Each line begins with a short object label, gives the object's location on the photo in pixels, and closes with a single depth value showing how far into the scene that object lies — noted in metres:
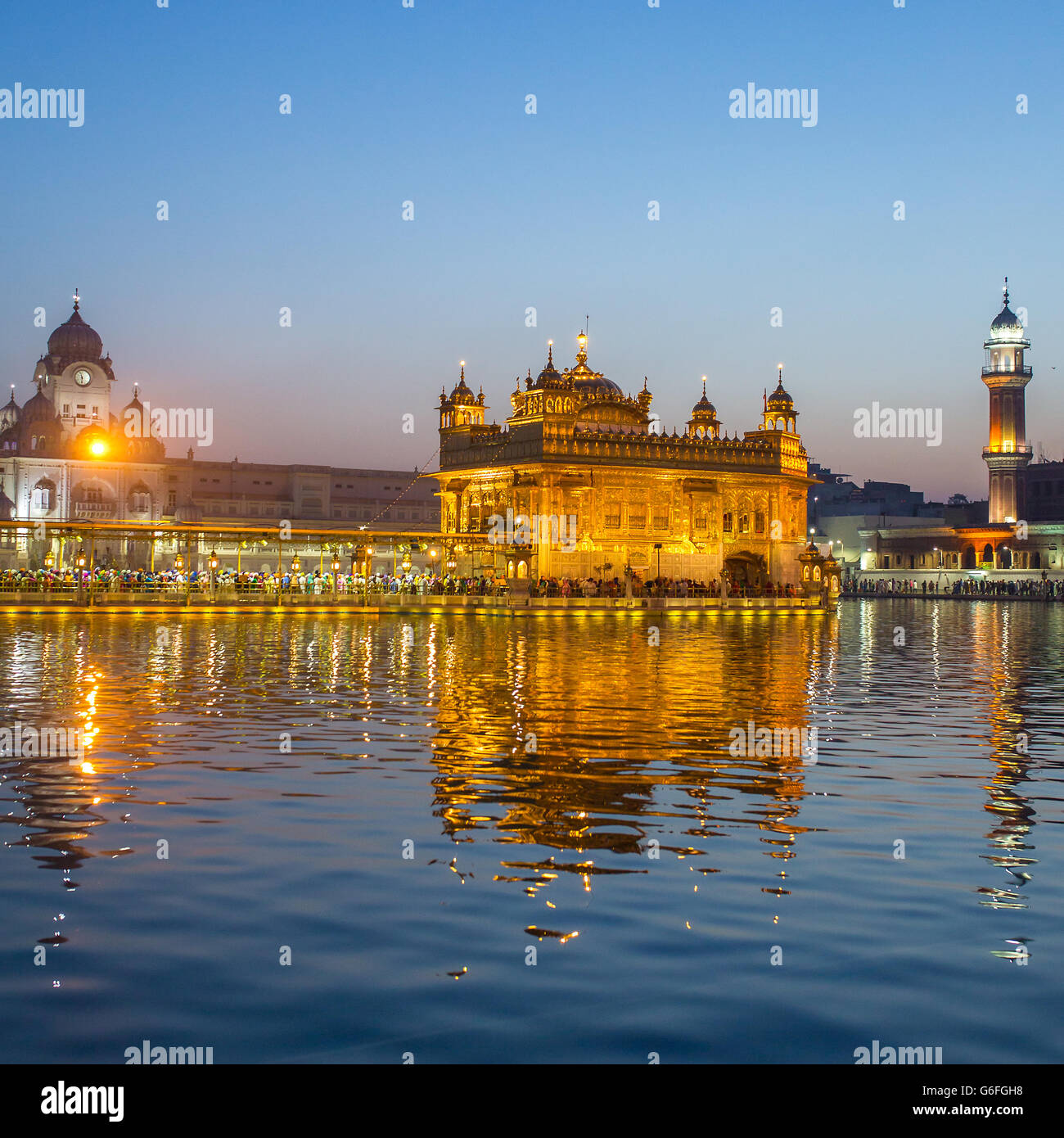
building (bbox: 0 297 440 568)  109.56
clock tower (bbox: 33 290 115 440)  117.88
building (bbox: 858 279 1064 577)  146.38
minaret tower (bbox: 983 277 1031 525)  154.75
